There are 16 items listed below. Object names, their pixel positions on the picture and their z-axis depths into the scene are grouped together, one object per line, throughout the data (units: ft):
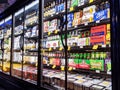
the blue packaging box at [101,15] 4.45
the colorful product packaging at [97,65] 4.72
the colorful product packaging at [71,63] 5.64
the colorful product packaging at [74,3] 5.37
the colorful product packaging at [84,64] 5.17
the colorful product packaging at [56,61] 6.22
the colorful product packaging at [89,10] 4.97
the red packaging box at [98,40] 4.58
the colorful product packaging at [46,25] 6.54
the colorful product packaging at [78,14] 5.42
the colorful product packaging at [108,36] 4.42
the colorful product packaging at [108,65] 4.42
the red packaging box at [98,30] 4.65
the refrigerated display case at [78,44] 4.64
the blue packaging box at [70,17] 5.65
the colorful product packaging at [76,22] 5.32
